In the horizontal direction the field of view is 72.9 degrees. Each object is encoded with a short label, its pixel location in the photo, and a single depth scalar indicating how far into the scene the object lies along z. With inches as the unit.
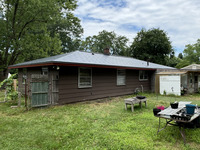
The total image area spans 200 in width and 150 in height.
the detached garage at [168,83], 402.6
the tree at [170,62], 1188.5
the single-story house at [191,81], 455.6
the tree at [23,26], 561.3
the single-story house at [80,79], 250.0
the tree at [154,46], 1080.8
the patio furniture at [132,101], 224.8
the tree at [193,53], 1616.6
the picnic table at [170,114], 121.1
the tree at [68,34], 1155.5
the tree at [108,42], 1391.5
